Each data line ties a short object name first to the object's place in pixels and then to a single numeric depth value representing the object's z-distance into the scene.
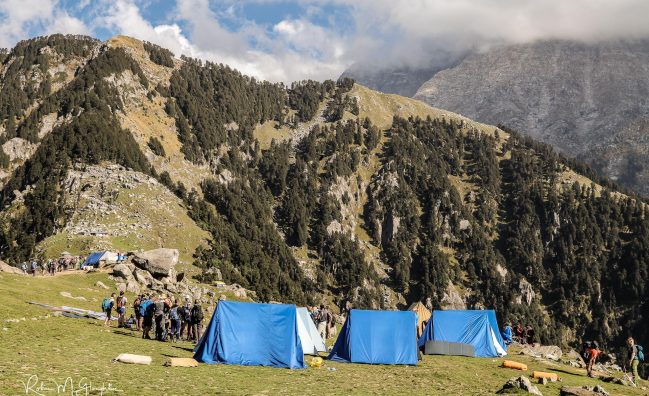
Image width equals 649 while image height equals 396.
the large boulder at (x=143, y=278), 62.75
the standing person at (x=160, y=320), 34.81
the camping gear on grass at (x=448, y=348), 42.16
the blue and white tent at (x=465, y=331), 44.09
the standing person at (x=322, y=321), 48.22
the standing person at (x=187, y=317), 37.38
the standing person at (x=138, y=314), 38.99
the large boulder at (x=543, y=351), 46.65
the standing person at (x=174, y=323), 35.66
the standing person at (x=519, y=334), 58.33
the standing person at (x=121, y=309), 39.75
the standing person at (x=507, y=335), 52.03
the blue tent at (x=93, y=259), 75.62
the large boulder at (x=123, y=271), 63.41
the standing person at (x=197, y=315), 35.88
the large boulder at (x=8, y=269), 60.44
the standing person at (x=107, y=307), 37.51
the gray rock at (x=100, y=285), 59.30
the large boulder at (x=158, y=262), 68.00
